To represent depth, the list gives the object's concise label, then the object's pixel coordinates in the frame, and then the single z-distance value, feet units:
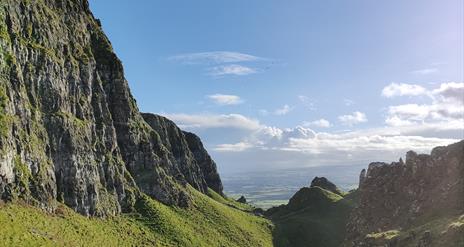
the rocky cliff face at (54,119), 447.42
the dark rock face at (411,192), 415.03
